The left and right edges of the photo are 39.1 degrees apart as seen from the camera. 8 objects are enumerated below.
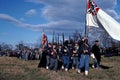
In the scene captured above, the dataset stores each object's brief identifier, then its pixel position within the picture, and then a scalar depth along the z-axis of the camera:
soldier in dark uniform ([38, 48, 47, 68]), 11.56
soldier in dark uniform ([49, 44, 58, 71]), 10.66
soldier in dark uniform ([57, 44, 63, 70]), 10.86
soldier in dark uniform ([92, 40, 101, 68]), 10.76
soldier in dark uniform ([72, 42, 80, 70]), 10.24
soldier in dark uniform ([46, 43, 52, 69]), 10.82
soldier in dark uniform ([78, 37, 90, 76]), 9.57
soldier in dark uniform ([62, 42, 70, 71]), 10.63
